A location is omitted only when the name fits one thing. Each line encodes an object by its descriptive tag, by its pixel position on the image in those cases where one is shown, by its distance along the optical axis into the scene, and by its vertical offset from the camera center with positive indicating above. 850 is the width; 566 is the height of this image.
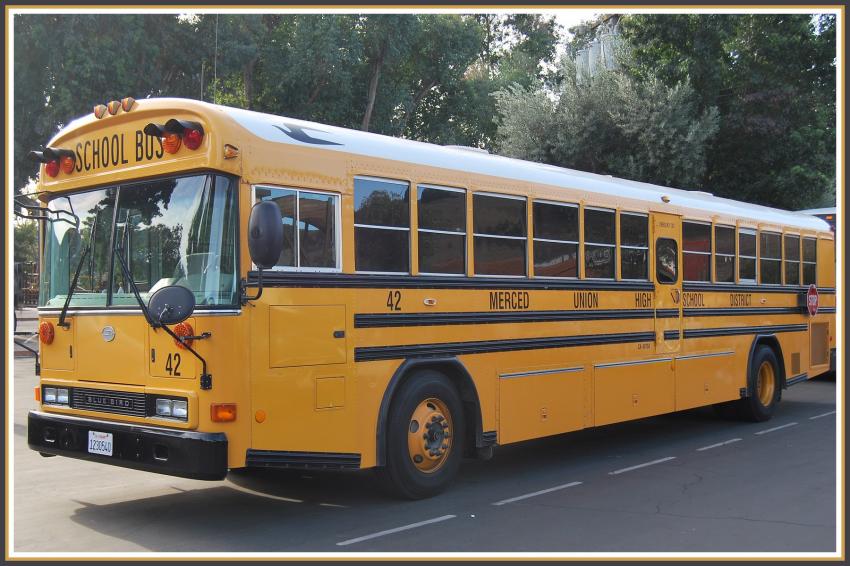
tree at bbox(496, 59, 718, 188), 22.45 +4.07
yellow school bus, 6.31 -0.07
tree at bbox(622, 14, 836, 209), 23.30 +5.45
